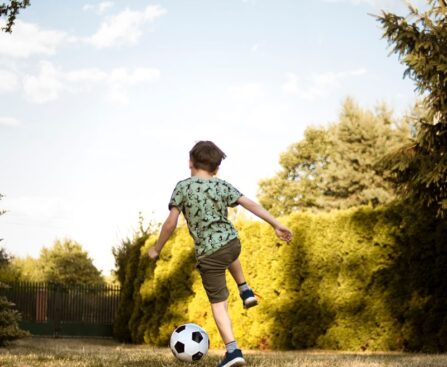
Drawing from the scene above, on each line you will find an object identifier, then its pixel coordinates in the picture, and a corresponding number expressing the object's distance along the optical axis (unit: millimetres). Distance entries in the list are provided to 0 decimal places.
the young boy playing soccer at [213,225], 5613
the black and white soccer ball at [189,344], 6316
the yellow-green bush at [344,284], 13281
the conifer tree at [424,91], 11891
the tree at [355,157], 33969
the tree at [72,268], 30344
